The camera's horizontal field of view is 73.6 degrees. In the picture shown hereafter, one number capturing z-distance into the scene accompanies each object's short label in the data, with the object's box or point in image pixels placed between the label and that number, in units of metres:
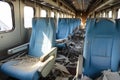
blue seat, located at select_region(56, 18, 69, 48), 2.61
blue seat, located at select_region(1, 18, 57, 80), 1.10
